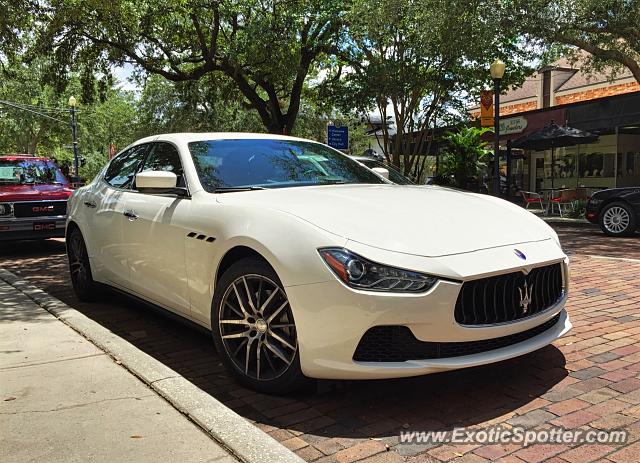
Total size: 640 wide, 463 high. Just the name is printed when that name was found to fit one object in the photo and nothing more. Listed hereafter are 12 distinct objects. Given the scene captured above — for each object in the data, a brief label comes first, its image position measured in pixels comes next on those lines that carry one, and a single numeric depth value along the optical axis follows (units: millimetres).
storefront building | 19047
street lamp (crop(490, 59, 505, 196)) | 13820
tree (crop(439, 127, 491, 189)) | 19219
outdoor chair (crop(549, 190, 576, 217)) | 17625
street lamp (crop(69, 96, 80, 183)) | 23997
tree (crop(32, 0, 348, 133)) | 14719
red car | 9438
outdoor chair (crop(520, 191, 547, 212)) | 18953
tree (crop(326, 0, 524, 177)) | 13836
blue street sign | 16716
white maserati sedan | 2812
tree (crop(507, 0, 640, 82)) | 13336
